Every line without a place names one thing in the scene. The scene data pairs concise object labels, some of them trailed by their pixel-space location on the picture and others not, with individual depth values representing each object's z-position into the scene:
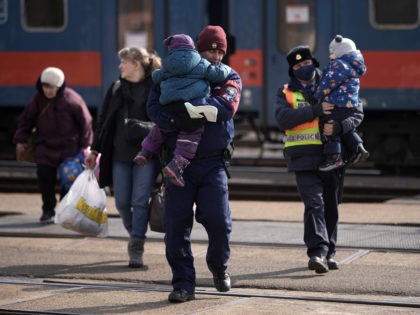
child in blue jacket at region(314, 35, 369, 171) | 16.14
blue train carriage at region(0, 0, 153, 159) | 32.66
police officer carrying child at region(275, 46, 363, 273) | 16.14
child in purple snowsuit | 14.06
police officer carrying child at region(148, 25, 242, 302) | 14.23
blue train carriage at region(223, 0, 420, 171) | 30.31
